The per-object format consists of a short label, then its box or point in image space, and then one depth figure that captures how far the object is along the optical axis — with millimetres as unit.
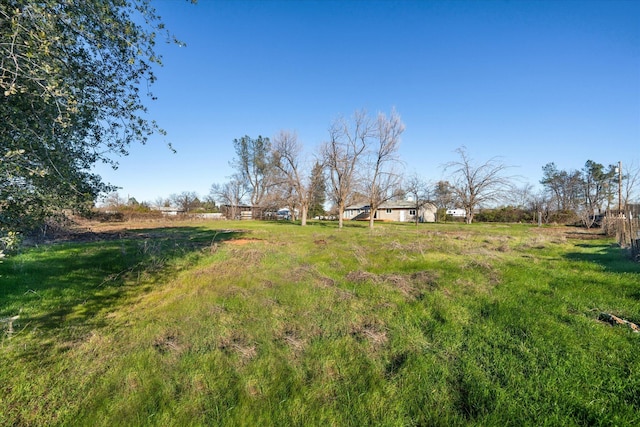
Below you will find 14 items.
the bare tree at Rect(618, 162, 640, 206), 20947
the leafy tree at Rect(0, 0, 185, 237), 3113
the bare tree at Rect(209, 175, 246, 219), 57997
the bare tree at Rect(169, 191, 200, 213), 61875
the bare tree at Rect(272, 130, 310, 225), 33719
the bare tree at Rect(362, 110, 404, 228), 28188
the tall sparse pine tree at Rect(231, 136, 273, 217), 58531
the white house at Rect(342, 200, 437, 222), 52981
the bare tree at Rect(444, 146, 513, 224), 39381
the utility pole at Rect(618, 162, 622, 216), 20527
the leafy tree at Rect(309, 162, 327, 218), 32812
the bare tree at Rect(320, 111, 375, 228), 28672
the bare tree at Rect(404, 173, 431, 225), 34688
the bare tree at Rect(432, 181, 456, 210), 43281
